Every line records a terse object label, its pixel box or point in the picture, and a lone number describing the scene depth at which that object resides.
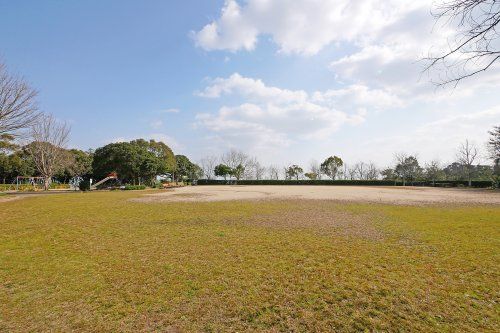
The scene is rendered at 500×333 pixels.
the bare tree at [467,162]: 61.23
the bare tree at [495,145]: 47.91
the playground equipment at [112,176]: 47.57
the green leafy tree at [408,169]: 69.88
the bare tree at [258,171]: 97.56
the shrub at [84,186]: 38.28
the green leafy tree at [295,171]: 89.73
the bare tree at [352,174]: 93.38
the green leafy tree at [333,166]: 88.06
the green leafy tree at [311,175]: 88.38
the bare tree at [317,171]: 92.80
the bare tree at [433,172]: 66.94
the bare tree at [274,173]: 100.44
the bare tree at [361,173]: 93.56
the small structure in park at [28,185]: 42.61
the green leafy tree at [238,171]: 85.52
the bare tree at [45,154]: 39.81
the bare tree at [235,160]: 89.31
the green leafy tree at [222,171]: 84.00
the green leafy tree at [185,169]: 78.25
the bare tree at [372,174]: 91.94
